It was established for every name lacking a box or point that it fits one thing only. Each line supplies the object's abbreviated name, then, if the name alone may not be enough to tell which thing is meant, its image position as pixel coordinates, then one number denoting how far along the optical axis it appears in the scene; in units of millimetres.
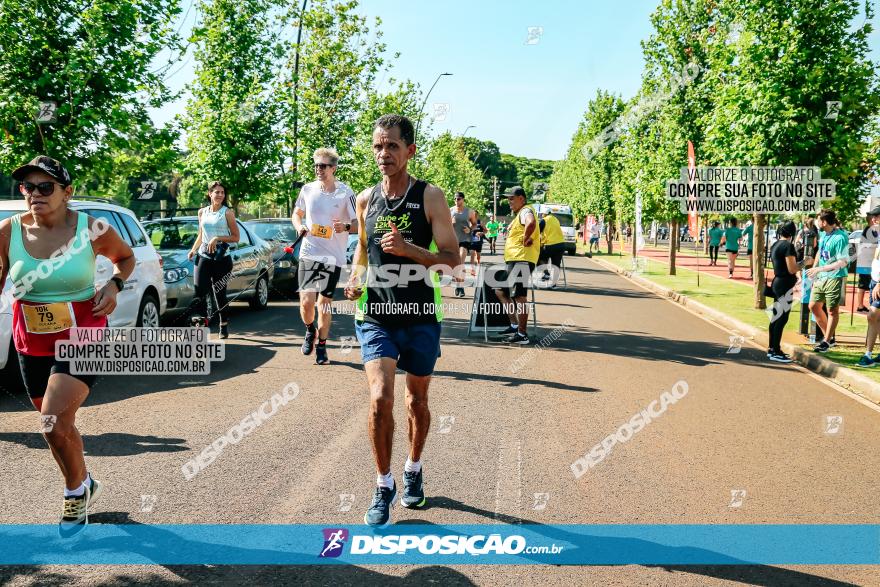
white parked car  8031
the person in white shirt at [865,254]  11898
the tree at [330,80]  24344
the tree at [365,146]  26594
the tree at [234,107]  18281
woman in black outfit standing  9789
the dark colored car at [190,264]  11148
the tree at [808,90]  13250
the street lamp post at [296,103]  20034
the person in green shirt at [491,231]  37375
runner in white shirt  8180
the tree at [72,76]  10719
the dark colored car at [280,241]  15391
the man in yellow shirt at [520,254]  10320
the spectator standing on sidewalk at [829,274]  10117
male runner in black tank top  4133
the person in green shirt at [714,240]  30442
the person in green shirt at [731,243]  24922
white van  40956
